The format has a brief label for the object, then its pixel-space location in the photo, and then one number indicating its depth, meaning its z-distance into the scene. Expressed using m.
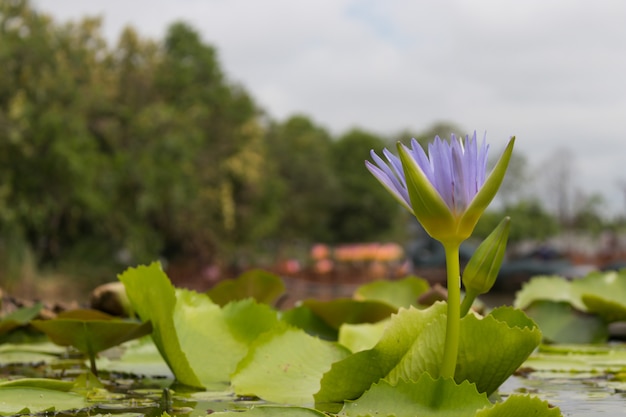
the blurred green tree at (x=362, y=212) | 35.94
